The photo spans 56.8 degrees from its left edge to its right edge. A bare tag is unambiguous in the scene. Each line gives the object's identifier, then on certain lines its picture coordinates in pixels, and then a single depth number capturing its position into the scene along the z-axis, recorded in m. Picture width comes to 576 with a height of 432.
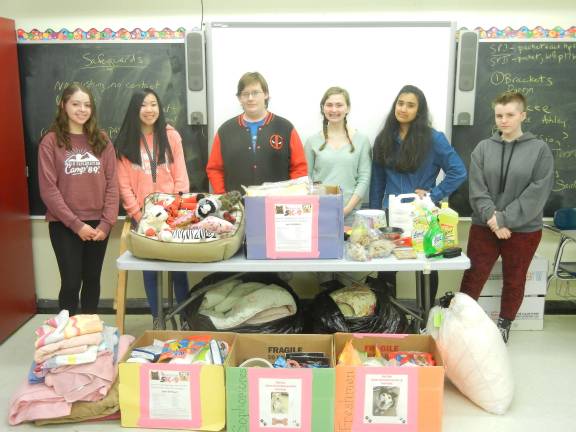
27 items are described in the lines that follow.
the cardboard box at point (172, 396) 2.04
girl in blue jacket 2.79
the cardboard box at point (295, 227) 2.08
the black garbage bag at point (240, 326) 2.44
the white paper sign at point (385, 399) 1.99
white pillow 2.20
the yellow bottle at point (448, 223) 2.21
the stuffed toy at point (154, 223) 2.12
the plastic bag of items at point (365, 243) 2.13
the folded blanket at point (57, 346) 2.10
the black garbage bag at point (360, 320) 2.49
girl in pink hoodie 2.77
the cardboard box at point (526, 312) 3.14
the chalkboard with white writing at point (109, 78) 3.15
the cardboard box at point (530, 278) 3.12
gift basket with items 2.07
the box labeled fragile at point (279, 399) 1.98
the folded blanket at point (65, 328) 2.12
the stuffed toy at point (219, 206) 2.18
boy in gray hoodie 2.67
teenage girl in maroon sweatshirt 2.59
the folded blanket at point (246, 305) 2.43
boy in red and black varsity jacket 2.88
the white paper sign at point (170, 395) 2.04
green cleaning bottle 2.19
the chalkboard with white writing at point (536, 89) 3.12
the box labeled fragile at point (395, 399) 1.99
